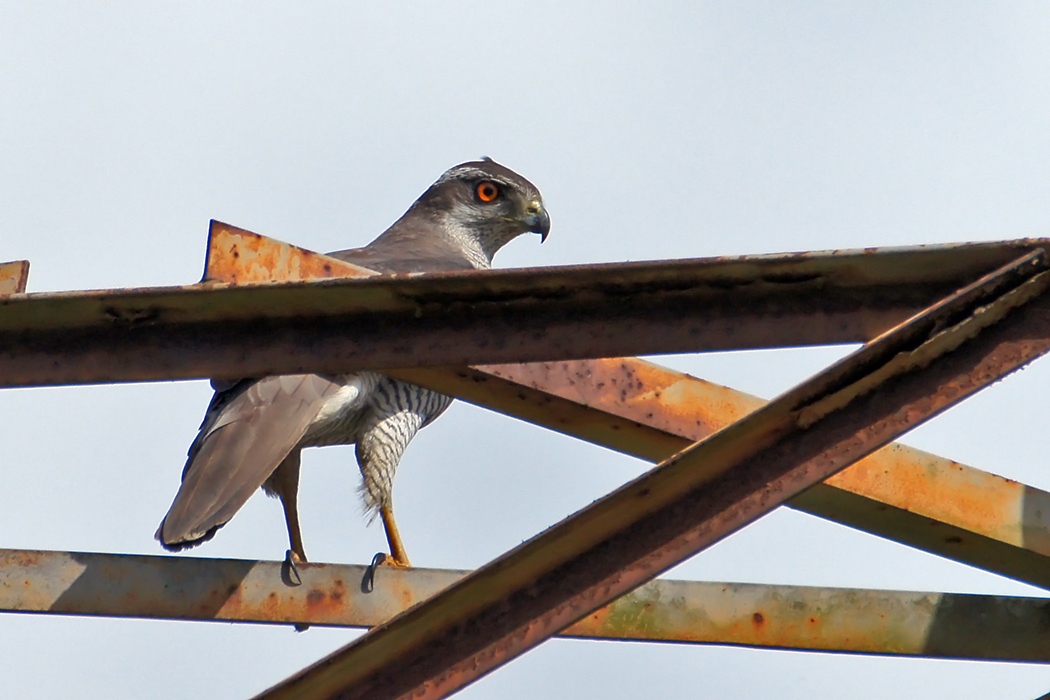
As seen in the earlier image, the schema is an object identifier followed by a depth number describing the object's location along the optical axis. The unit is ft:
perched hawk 59.96
